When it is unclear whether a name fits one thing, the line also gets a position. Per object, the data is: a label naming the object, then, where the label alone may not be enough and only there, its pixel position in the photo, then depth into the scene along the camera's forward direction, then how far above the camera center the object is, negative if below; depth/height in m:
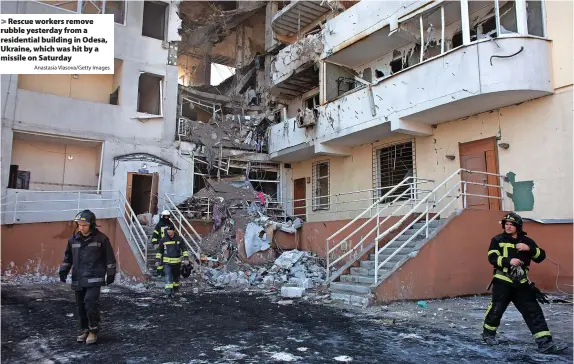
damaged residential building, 9.50 +3.17
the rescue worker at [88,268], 5.25 -0.50
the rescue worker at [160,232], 9.04 -0.06
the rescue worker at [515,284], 4.80 -0.61
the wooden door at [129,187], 15.34 +1.55
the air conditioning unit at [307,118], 15.23 +4.17
